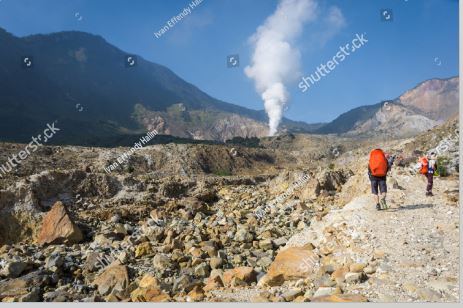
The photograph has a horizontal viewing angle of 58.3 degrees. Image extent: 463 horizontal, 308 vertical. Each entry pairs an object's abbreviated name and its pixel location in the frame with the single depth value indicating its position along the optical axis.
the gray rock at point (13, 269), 11.77
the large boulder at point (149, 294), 9.27
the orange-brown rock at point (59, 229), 15.09
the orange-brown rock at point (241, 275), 9.88
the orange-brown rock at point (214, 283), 9.70
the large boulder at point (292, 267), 9.59
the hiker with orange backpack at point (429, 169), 13.92
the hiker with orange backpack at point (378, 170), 11.75
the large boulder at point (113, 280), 10.64
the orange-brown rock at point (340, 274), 8.58
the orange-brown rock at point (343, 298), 7.29
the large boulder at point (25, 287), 10.09
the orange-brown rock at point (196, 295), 8.91
